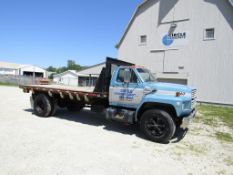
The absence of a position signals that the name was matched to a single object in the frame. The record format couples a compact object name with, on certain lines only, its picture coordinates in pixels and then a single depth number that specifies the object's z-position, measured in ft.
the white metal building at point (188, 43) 47.34
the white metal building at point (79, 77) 94.43
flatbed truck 19.85
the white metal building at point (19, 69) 202.08
